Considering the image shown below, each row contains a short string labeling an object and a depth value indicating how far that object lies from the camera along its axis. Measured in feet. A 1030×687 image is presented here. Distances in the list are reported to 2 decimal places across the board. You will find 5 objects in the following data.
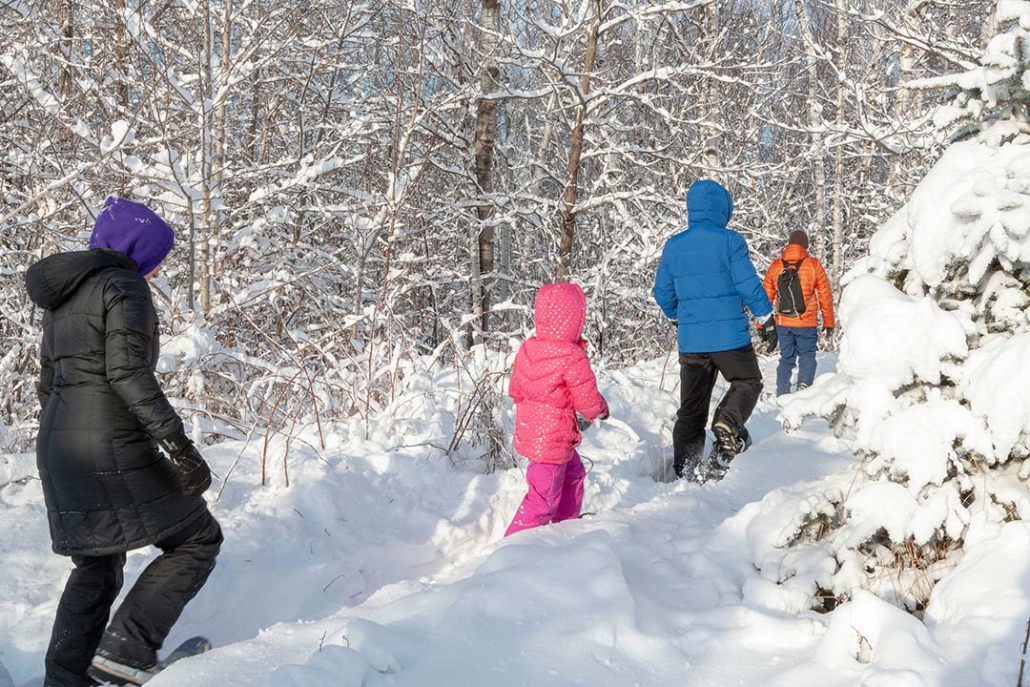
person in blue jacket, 15.14
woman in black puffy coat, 8.34
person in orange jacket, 25.73
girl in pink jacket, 11.89
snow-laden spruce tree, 8.36
